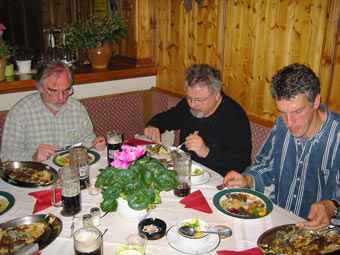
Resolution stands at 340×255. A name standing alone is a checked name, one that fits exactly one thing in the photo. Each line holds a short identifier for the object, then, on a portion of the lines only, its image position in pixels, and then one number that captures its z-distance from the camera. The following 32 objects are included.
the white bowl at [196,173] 1.82
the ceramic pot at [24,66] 3.22
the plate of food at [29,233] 1.24
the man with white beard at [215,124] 2.23
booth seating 3.39
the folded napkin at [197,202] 1.56
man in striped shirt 1.58
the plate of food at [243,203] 1.52
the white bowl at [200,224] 1.31
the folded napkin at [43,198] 1.54
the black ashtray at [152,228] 1.33
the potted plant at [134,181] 1.27
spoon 1.31
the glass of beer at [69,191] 1.47
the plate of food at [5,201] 1.52
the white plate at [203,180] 1.81
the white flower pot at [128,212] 1.39
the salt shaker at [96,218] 1.41
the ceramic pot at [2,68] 2.90
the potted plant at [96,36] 3.47
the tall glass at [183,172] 1.65
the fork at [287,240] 1.32
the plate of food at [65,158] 2.02
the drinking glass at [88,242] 1.13
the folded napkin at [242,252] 1.26
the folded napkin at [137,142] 2.39
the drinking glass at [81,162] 1.70
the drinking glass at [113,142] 2.00
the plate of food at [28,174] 1.75
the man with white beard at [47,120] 2.32
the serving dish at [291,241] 1.29
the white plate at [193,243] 1.27
